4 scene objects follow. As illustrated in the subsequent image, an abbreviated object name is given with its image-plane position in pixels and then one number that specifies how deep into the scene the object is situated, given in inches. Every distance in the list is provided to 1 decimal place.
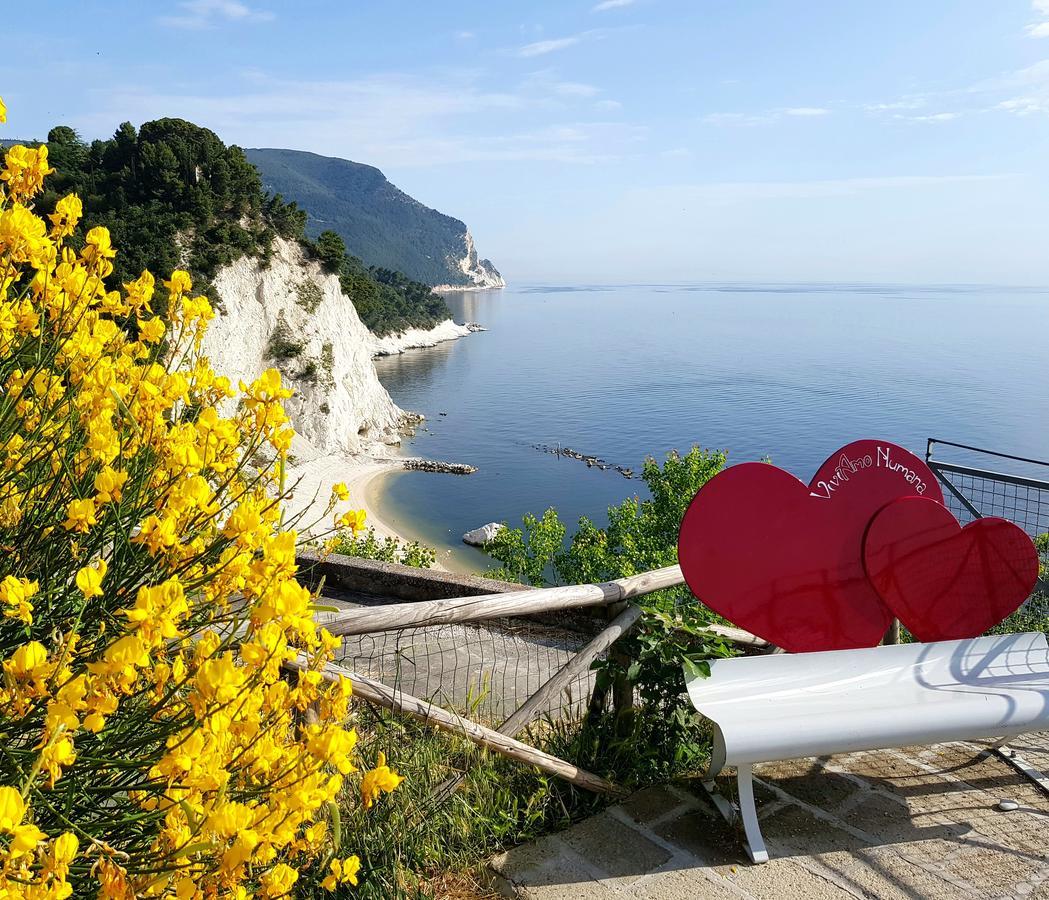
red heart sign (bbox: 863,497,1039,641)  153.2
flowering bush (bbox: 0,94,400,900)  49.4
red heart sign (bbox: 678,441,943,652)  149.9
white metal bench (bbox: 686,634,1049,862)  120.1
